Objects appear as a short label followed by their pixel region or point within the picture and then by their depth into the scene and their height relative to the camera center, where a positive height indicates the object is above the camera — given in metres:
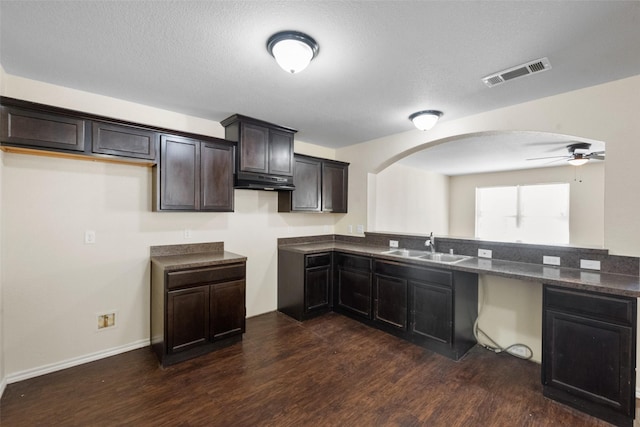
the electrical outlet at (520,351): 2.77 -1.37
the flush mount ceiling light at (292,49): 1.77 +1.05
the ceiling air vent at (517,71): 2.07 +1.10
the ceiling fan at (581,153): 4.28 +0.98
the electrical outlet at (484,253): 3.05 -0.43
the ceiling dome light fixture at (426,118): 3.03 +1.02
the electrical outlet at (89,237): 2.63 -0.25
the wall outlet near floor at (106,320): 2.72 -1.08
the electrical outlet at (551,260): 2.61 -0.43
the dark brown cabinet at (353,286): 3.55 -0.97
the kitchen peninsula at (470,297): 1.93 -0.83
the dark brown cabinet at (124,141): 2.46 +0.63
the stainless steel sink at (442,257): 3.26 -0.53
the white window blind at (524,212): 6.27 +0.04
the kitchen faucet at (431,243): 3.45 -0.37
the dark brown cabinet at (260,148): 3.24 +0.78
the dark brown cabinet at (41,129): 2.11 +0.63
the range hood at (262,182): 3.27 +0.36
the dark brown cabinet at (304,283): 3.66 -0.96
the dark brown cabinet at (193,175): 2.80 +0.37
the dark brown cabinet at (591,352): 1.87 -0.98
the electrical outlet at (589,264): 2.41 -0.43
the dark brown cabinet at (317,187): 3.97 +0.38
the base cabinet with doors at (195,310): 2.58 -0.97
